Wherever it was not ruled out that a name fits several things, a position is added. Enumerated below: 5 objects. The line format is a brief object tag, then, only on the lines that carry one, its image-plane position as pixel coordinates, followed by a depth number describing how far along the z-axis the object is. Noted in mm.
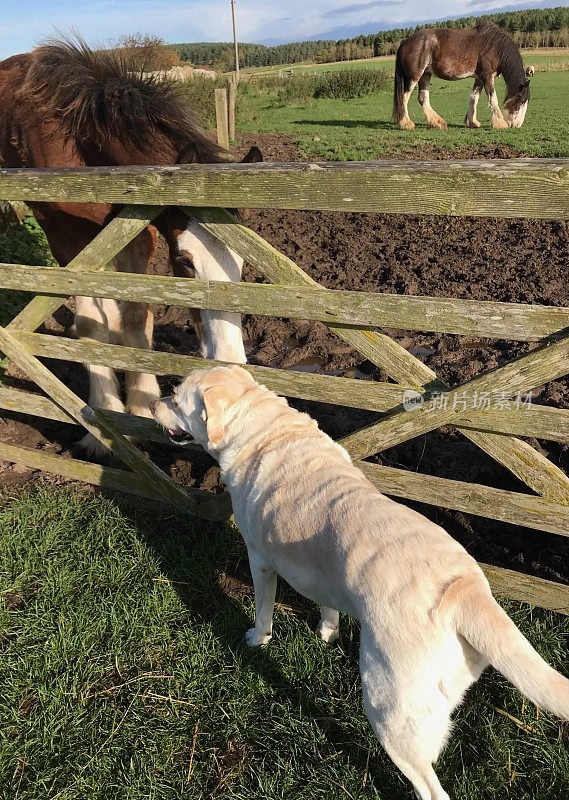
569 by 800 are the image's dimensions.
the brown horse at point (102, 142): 3842
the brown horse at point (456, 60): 19219
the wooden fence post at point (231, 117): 15617
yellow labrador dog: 1682
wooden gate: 2053
